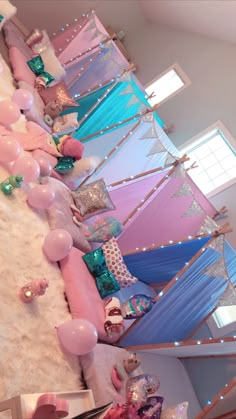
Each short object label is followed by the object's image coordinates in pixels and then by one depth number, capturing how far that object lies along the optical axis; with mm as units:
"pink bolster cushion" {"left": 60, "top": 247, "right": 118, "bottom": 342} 2051
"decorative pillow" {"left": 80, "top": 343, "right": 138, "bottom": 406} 1809
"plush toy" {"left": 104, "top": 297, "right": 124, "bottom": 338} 2119
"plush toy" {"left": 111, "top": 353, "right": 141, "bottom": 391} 1931
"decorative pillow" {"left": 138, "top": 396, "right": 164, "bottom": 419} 1729
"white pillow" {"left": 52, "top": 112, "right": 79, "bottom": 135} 2994
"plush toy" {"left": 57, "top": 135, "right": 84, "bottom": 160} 2771
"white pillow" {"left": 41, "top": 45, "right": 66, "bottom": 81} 3432
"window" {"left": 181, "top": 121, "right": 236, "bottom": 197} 3877
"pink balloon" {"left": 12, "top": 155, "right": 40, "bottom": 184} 2188
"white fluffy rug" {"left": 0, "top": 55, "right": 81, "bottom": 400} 1560
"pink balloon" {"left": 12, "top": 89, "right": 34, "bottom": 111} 2696
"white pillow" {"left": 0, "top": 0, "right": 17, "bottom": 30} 3121
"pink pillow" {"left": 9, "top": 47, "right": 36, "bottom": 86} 3100
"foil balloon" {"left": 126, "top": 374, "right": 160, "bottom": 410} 1814
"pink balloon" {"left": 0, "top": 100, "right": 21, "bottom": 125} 2344
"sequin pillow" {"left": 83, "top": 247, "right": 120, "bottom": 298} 2342
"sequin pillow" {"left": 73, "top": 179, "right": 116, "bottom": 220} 2621
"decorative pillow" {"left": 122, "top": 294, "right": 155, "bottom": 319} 2170
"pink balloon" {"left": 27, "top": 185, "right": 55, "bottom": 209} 2197
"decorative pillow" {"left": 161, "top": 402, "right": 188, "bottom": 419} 1775
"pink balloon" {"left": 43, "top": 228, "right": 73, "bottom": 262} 2080
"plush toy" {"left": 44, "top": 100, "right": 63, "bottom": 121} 3066
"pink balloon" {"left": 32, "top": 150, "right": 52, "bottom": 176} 2432
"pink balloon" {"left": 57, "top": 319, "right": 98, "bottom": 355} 1784
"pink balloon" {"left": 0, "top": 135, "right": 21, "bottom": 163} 2125
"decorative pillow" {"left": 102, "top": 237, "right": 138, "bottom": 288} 2350
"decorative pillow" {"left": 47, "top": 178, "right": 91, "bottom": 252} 2344
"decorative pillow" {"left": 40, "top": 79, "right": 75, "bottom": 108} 3095
